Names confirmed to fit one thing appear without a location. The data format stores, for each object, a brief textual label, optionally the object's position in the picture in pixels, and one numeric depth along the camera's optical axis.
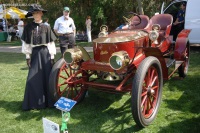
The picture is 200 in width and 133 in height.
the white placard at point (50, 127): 2.52
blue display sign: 2.87
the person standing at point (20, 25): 15.73
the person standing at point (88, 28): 14.20
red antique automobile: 3.23
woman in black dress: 3.97
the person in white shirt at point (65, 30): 7.13
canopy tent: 17.42
